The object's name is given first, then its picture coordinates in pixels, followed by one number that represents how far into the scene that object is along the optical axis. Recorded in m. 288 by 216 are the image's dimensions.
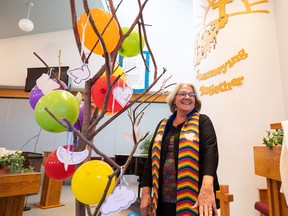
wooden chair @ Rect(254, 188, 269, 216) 2.28
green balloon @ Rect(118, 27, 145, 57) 1.00
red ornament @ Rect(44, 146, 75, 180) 0.84
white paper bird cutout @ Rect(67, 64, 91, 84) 0.63
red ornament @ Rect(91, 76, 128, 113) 0.83
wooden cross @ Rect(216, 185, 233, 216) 1.33
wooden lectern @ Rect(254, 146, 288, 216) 1.79
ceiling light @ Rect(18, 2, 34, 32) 4.77
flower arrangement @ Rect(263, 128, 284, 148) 1.85
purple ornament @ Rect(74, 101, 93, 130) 0.86
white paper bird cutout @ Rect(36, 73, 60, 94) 0.79
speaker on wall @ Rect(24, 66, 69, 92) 5.92
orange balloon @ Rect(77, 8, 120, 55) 0.86
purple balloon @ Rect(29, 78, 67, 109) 0.93
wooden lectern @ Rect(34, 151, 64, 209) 3.87
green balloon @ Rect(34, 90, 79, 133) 0.67
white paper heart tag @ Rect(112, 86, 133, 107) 0.73
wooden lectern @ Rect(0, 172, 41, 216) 1.86
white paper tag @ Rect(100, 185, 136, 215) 0.56
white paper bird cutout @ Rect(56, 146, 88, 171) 0.58
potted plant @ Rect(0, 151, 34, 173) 1.98
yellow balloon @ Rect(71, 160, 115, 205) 0.64
